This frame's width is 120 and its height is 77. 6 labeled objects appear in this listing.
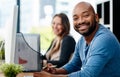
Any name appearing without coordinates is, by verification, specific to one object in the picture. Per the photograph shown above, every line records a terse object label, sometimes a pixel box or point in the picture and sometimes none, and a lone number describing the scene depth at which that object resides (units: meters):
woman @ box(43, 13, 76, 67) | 2.83
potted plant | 1.57
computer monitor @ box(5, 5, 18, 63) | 1.81
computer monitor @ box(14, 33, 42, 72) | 1.99
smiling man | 1.63
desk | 1.93
